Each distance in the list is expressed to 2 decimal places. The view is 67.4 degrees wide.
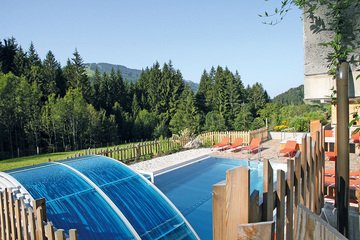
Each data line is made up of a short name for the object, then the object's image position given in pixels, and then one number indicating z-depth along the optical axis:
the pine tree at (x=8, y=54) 35.03
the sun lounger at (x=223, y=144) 16.53
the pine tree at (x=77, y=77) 37.34
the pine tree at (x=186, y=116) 37.03
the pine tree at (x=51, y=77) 34.34
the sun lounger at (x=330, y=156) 8.11
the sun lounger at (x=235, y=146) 16.20
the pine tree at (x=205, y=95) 43.41
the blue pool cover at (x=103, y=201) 4.26
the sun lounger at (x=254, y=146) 15.08
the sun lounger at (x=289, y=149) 12.55
